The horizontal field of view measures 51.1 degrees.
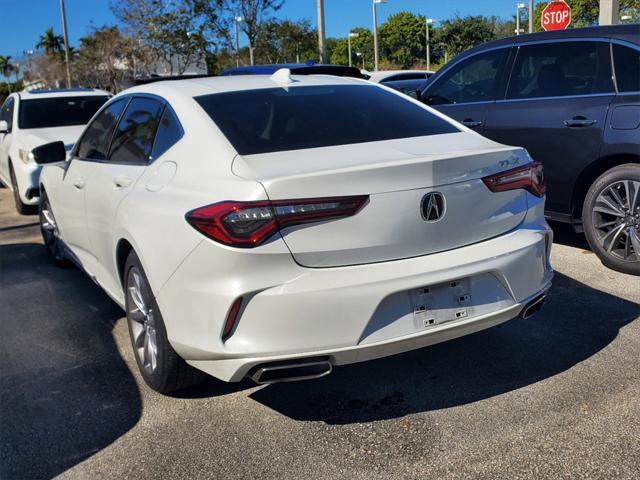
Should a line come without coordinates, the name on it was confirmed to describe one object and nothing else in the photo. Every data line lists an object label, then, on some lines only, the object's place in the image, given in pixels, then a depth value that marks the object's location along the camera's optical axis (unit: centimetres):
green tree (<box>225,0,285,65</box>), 2186
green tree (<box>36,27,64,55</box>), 8025
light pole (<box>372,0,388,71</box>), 3174
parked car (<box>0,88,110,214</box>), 830
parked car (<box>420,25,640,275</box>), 498
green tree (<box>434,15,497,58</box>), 5591
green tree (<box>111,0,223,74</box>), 2380
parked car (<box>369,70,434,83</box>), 1295
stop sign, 1175
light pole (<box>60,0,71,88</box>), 2998
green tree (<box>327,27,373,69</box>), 8966
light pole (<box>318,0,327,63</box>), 1611
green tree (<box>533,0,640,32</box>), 3192
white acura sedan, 269
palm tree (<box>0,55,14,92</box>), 8735
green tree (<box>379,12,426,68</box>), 8356
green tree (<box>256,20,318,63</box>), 2673
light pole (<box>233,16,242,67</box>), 2280
